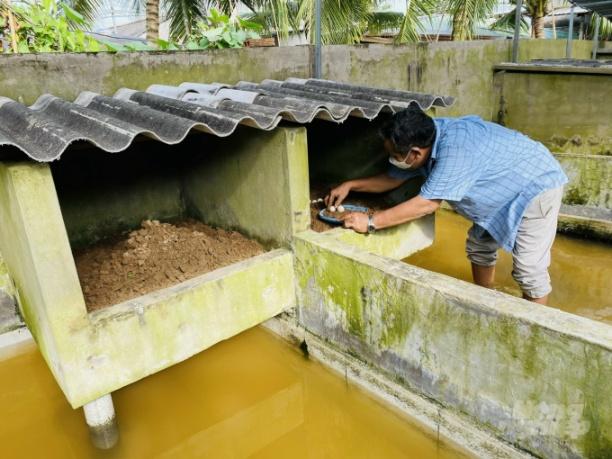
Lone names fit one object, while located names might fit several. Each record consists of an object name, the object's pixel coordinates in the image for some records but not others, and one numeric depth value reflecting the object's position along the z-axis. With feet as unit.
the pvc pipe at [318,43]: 16.33
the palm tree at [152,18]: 29.66
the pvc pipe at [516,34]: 23.85
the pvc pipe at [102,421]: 10.07
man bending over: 10.45
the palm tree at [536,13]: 48.08
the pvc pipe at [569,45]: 34.37
